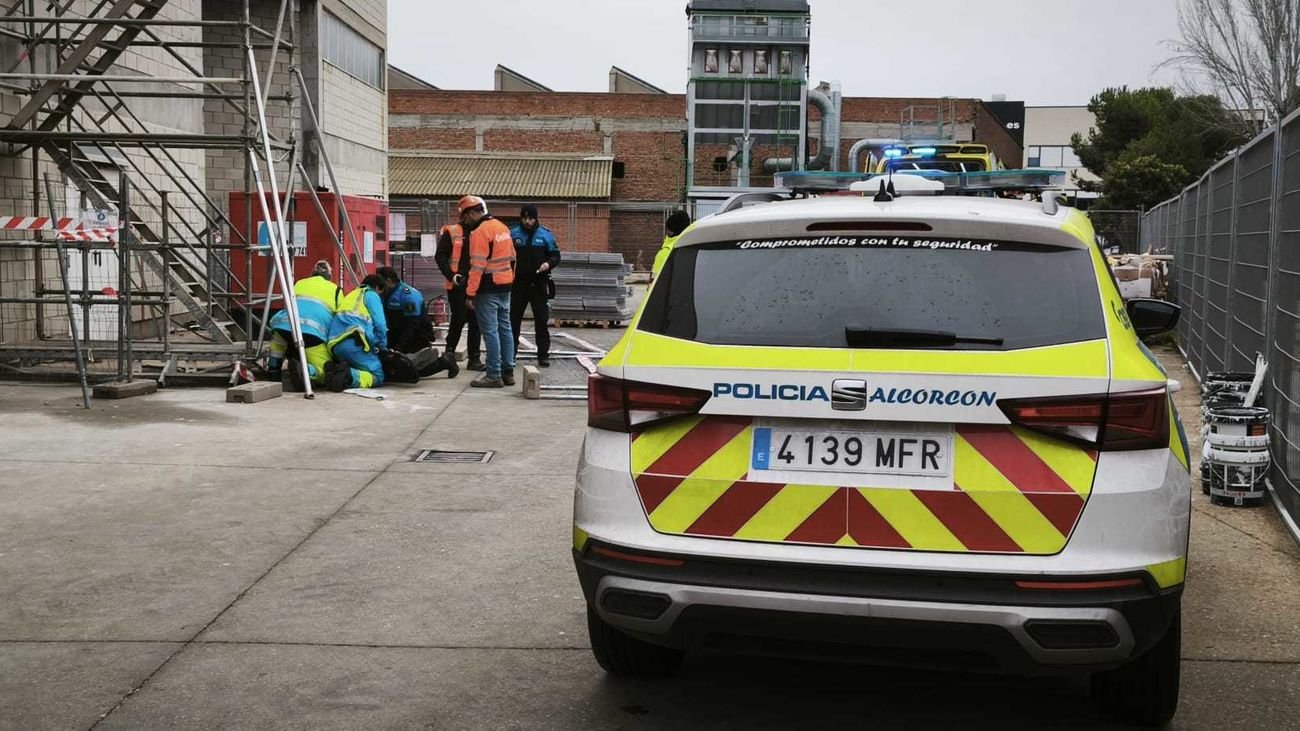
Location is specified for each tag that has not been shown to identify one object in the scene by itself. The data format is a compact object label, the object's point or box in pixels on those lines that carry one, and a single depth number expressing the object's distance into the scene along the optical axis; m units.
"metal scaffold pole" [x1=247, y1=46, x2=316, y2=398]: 12.05
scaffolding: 12.50
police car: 3.59
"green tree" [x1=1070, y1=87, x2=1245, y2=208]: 45.34
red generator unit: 16.19
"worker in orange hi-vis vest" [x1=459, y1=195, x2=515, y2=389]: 12.75
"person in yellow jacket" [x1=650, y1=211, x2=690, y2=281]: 12.12
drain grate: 9.12
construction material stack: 22.19
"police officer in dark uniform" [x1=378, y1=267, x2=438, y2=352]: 13.73
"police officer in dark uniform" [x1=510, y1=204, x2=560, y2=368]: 14.79
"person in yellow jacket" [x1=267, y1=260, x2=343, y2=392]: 12.54
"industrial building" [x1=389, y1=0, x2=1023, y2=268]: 51.41
